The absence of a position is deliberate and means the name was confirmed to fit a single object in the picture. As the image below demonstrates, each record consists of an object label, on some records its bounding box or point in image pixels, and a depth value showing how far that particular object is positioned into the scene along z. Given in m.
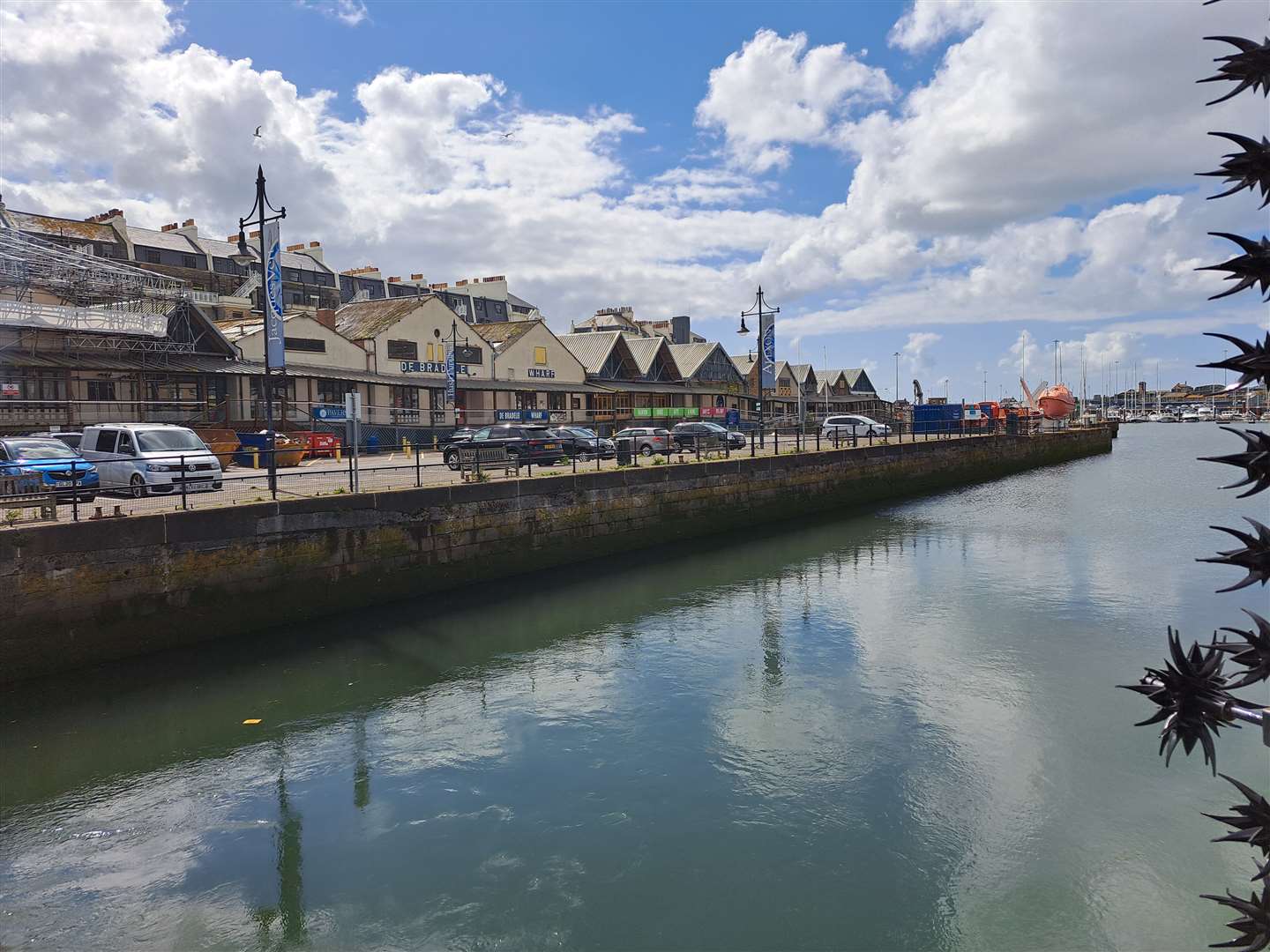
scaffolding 34.81
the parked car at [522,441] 27.78
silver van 18.73
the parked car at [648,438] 33.25
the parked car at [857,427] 50.22
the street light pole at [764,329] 45.03
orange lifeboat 100.56
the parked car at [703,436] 35.03
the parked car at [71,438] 28.11
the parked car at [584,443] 33.79
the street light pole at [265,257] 17.98
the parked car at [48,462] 15.24
